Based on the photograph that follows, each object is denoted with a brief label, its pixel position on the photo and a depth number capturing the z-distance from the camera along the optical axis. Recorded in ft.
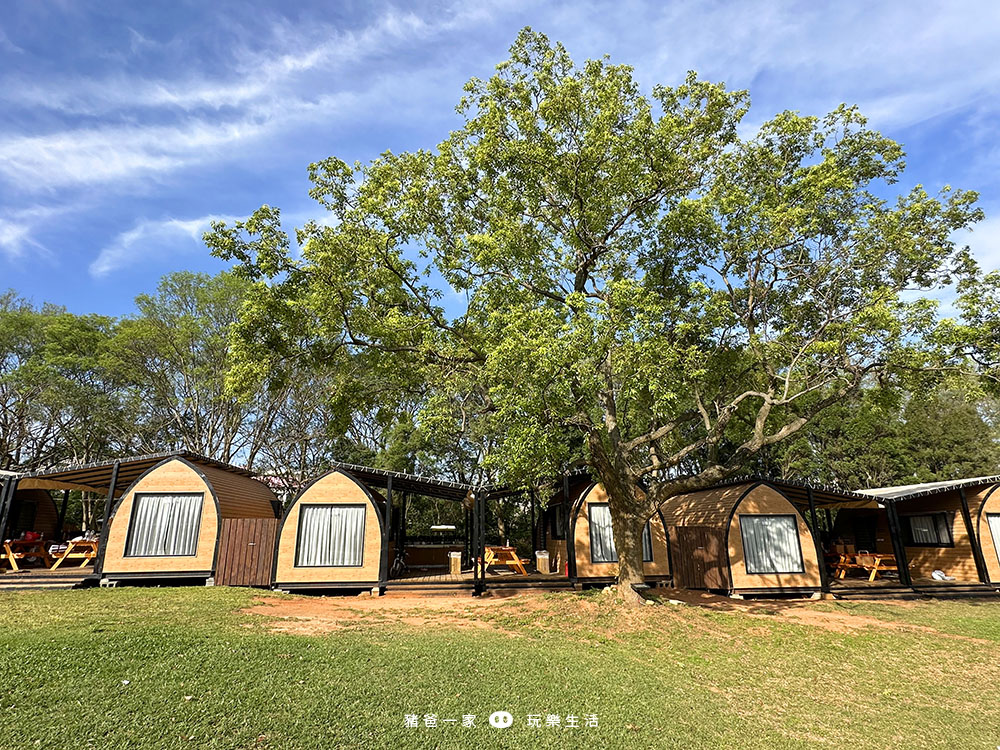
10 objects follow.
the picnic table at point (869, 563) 65.41
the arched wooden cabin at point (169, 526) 53.57
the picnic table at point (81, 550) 57.82
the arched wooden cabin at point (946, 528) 60.95
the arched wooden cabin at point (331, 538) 53.98
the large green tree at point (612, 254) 44.14
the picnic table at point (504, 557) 63.79
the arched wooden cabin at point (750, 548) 56.49
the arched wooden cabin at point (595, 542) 58.95
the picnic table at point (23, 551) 56.67
